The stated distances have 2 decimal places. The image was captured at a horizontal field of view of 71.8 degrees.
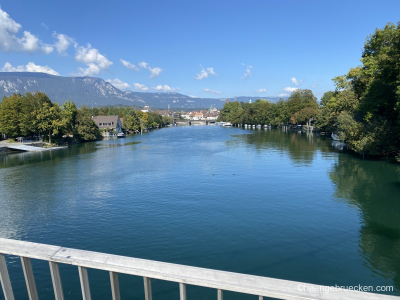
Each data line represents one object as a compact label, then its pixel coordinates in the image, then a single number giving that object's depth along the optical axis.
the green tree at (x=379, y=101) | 26.82
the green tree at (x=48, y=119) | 50.75
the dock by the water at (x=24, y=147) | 47.69
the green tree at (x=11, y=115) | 52.03
